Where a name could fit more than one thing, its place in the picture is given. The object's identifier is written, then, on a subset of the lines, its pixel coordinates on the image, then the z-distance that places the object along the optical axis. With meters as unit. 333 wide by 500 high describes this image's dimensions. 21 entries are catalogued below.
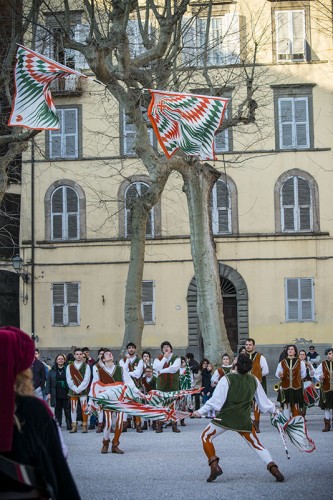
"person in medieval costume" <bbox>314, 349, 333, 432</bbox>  21.77
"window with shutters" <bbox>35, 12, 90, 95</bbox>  37.81
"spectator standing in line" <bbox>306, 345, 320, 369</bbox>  34.47
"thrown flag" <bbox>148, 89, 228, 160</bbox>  19.45
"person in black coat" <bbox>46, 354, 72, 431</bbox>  23.36
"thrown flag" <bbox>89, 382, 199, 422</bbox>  16.53
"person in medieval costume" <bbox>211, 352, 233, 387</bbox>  22.70
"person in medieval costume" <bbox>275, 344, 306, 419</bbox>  21.77
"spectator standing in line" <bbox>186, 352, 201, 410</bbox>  30.22
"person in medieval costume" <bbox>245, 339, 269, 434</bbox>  21.22
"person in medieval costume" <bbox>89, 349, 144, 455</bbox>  18.23
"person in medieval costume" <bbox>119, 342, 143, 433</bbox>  24.02
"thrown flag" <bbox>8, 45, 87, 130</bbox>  19.20
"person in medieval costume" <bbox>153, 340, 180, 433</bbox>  23.58
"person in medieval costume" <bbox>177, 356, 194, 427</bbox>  25.38
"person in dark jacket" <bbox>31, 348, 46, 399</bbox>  21.56
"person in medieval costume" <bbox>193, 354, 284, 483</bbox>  13.11
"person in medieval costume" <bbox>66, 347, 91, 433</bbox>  23.05
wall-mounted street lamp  36.16
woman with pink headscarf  5.20
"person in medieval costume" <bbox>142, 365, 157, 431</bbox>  24.75
